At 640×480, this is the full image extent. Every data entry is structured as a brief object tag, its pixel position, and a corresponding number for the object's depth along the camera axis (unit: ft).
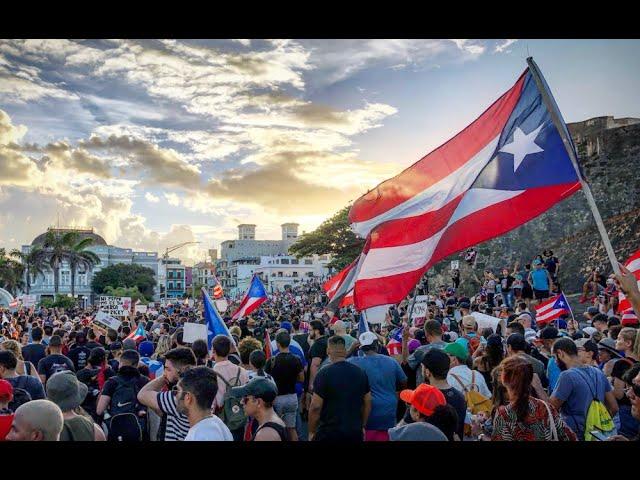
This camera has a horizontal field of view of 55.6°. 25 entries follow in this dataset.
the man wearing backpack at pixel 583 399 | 16.75
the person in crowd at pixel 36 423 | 12.42
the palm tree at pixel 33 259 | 258.59
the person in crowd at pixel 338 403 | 17.98
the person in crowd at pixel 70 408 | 14.42
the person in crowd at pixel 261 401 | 15.26
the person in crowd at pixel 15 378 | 20.48
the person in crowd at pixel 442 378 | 17.16
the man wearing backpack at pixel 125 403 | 19.92
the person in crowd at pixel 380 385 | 20.52
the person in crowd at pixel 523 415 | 13.51
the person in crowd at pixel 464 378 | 19.52
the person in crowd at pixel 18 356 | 23.81
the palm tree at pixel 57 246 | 258.78
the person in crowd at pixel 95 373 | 24.11
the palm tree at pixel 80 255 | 260.01
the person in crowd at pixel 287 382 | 21.18
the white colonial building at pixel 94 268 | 369.22
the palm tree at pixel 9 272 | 245.45
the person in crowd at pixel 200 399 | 13.17
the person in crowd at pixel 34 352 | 30.89
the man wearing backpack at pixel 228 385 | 19.39
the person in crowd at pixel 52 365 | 26.18
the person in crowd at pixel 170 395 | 16.85
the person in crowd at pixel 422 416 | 13.33
